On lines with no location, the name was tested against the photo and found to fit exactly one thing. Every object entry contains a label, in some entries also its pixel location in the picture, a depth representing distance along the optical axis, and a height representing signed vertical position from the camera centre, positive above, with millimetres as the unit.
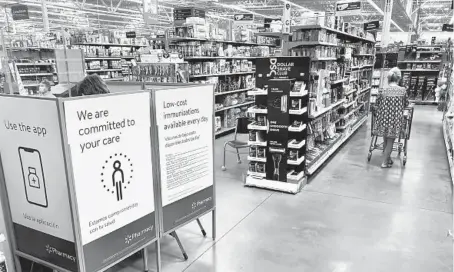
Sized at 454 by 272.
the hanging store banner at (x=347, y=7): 8383 +1286
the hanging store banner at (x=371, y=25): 9391 +916
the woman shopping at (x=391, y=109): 5523 -839
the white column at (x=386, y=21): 12992 +1424
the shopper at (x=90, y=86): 2740 -211
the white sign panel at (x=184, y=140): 2703 -683
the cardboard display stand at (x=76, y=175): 2064 -759
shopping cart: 5863 -1221
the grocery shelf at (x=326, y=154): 5215 -1695
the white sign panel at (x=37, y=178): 2074 -771
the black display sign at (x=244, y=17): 13406 +1686
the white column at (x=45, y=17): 13039 +1676
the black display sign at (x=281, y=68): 4574 -128
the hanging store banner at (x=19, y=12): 10305 +1470
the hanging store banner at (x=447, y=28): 13159 +1162
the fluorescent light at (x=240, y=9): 18097 +3093
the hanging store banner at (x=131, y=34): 11773 +884
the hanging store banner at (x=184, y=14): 7195 +977
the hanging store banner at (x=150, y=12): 7585 +1082
